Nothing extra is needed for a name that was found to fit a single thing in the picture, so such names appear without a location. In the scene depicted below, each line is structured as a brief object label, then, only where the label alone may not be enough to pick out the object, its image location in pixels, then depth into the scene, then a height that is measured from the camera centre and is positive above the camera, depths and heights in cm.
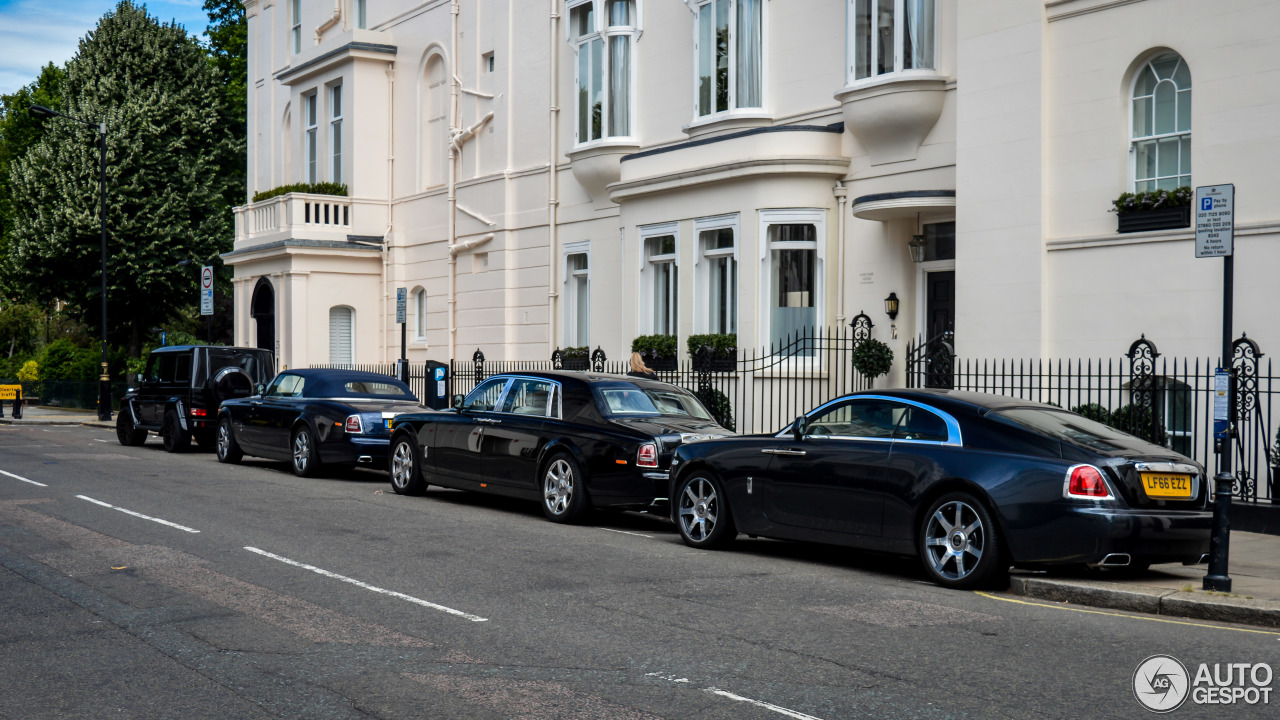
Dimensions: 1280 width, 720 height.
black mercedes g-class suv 2134 -62
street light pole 3278 -82
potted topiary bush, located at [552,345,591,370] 2364 -18
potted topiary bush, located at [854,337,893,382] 1761 -12
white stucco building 1448 +285
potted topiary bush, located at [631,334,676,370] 2095 +0
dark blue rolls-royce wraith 849 -103
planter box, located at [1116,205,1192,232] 1405 +153
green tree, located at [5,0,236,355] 3800 +543
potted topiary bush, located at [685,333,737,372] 1928 -5
